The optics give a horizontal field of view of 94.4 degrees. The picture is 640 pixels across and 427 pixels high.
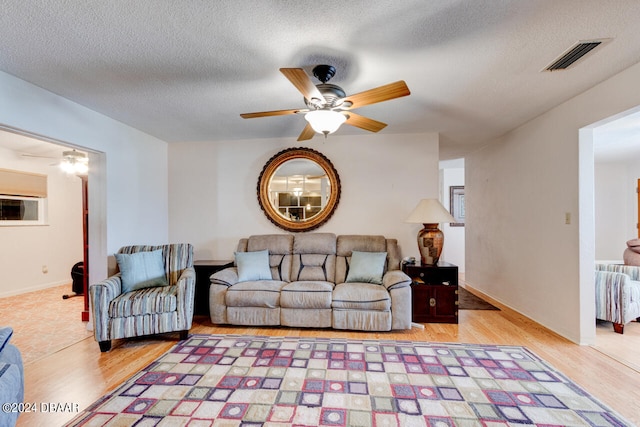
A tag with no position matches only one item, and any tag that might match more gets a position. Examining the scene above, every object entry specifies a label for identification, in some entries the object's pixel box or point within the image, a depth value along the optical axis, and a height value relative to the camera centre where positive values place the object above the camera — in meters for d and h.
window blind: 4.71 +0.55
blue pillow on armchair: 3.02 -0.58
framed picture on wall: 6.48 +0.21
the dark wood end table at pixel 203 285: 3.71 -0.89
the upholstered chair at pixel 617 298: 2.94 -0.89
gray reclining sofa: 3.07 -0.84
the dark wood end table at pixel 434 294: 3.39 -0.94
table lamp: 3.46 -0.18
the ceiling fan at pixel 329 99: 1.95 +0.81
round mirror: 4.14 +0.35
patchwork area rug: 1.76 -1.22
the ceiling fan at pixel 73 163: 4.00 +0.72
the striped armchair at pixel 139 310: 2.67 -0.88
